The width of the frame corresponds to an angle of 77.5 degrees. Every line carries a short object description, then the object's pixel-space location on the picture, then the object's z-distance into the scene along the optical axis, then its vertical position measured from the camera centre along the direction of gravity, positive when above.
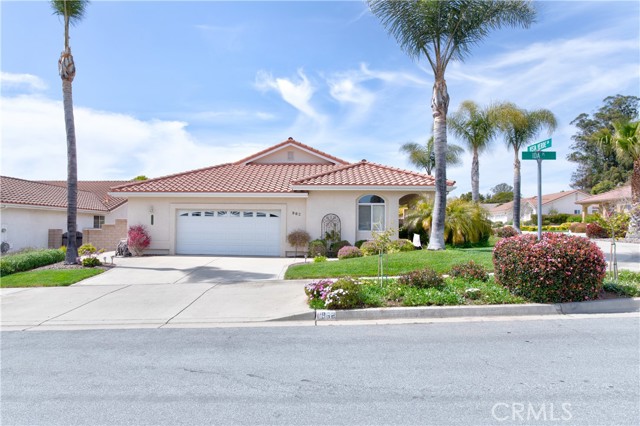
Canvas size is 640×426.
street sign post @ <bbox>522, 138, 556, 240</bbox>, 8.80 +1.60
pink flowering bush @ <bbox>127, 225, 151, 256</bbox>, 16.84 -0.65
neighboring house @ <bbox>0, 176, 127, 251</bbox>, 18.81 +0.44
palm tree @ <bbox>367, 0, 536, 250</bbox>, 13.59 +6.87
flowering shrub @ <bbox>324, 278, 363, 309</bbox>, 7.70 -1.39
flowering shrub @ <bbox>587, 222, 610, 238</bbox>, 27.12 -0.45
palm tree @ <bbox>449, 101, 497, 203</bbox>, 27.25 +6.61
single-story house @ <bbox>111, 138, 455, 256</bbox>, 17.14 +0.70
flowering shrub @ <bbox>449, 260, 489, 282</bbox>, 9.33 -1.12
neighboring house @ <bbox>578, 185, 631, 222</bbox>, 28.62 +2.36
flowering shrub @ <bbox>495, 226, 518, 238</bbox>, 21.06 -0.36
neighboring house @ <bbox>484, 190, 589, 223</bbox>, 60.72 +3.44
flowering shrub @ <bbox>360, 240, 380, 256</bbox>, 14.76 -0.90
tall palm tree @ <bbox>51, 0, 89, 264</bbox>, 13.99 +4.34
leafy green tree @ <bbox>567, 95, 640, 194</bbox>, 54.00 +10.75
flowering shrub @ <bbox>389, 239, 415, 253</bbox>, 15.29 -0.81
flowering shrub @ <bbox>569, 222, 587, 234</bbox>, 35.74 -0.24
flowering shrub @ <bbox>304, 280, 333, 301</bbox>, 8.09 -1.31
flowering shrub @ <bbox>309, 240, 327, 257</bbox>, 16.27 -0.95
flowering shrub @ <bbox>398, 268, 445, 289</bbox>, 8.66 -1.20
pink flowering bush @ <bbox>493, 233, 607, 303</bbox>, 7.69 -0.88
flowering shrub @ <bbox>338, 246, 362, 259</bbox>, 14.58 -1.03
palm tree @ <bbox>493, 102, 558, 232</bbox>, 25.80 +6.57
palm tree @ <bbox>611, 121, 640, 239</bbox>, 21.97 +4.22
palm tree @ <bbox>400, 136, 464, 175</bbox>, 38.41 +6.98
